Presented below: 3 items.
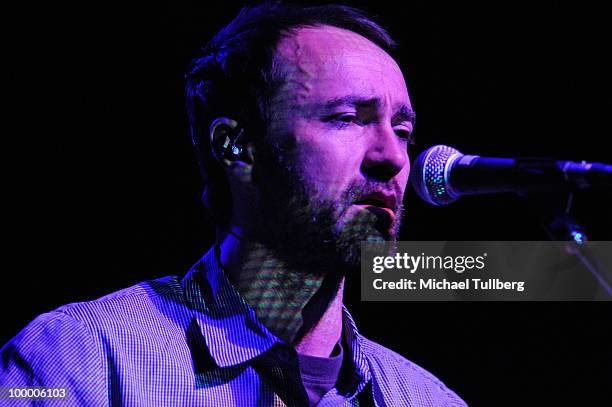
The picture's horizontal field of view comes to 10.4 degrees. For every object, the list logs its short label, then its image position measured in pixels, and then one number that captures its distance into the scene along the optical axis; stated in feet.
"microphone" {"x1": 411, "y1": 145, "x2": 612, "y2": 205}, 9.31
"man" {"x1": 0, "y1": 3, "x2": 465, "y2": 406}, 9.88
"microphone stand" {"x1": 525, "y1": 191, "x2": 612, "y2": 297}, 9.32
